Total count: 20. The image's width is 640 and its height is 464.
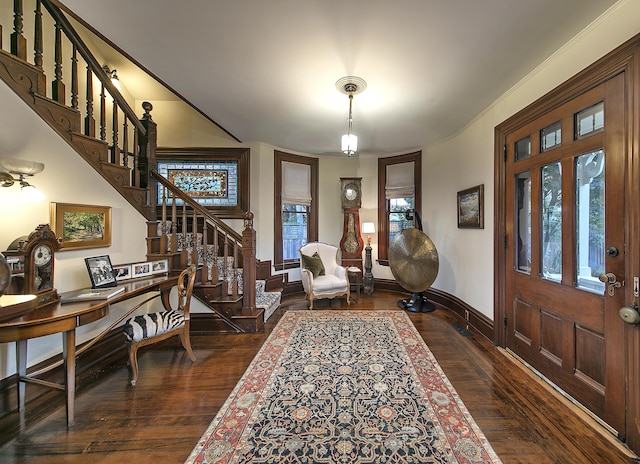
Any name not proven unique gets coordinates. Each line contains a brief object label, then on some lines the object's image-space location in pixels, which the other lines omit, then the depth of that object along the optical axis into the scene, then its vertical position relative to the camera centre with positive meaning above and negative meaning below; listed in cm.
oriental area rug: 137 -119
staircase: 178 +72
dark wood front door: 151 -10
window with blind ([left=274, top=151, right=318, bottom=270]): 443 +51
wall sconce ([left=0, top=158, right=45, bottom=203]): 156 +38
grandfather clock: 467 +20
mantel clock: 155 -20
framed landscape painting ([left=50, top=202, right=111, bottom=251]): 192 +6
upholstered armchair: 384 -66
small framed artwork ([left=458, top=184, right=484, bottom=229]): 289 +31
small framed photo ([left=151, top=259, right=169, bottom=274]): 254 -35
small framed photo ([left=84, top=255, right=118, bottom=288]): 201 -33
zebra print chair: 199 -79
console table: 138 -56
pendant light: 229 +140
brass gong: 340 -42
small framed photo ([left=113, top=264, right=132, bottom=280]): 223 -36
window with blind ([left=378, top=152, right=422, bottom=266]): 447 +73
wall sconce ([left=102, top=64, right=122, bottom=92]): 336 +217
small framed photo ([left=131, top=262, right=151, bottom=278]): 238 -36
